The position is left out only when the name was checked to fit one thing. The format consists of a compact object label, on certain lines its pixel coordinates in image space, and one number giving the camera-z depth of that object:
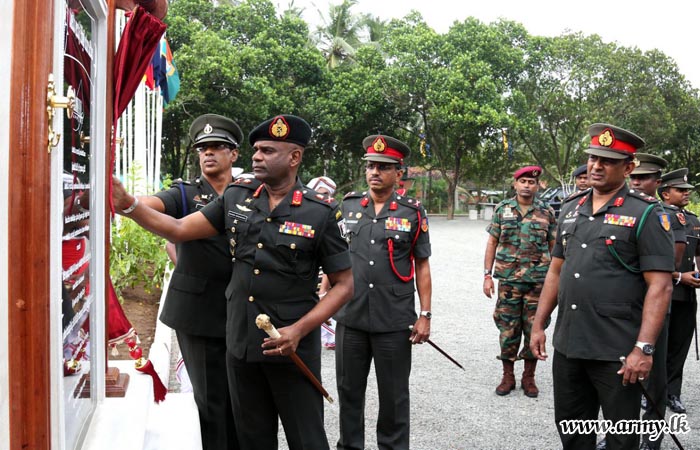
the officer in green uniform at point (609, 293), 2.97
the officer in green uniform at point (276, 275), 2.66
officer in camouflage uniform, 5.19
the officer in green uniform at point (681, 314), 4.74
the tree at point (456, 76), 25.00
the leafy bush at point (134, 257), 6.39
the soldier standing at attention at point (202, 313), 3.19
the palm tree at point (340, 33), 31.41
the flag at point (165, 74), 8.12
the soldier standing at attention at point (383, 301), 3.69
